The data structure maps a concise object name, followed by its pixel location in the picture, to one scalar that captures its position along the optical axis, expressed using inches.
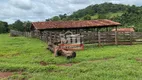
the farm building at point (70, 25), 658.5
